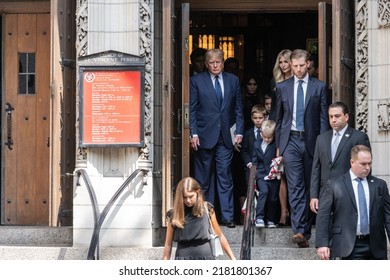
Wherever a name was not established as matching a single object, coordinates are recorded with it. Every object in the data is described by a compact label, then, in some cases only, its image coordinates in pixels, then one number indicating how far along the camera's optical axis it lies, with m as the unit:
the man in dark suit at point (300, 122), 16.06
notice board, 16.70
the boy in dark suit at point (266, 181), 16.58
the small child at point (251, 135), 17.25
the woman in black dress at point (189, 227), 13.34
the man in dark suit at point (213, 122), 17.02
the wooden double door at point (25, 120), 18.94
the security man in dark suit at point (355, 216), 13.63
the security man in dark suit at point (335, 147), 14.93
